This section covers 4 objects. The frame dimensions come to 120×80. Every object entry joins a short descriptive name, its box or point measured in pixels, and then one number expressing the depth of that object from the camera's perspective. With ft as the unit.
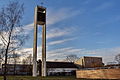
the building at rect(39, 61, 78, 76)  123.34
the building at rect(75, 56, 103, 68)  121.80
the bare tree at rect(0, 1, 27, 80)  31.04
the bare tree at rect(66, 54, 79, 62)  151.69
